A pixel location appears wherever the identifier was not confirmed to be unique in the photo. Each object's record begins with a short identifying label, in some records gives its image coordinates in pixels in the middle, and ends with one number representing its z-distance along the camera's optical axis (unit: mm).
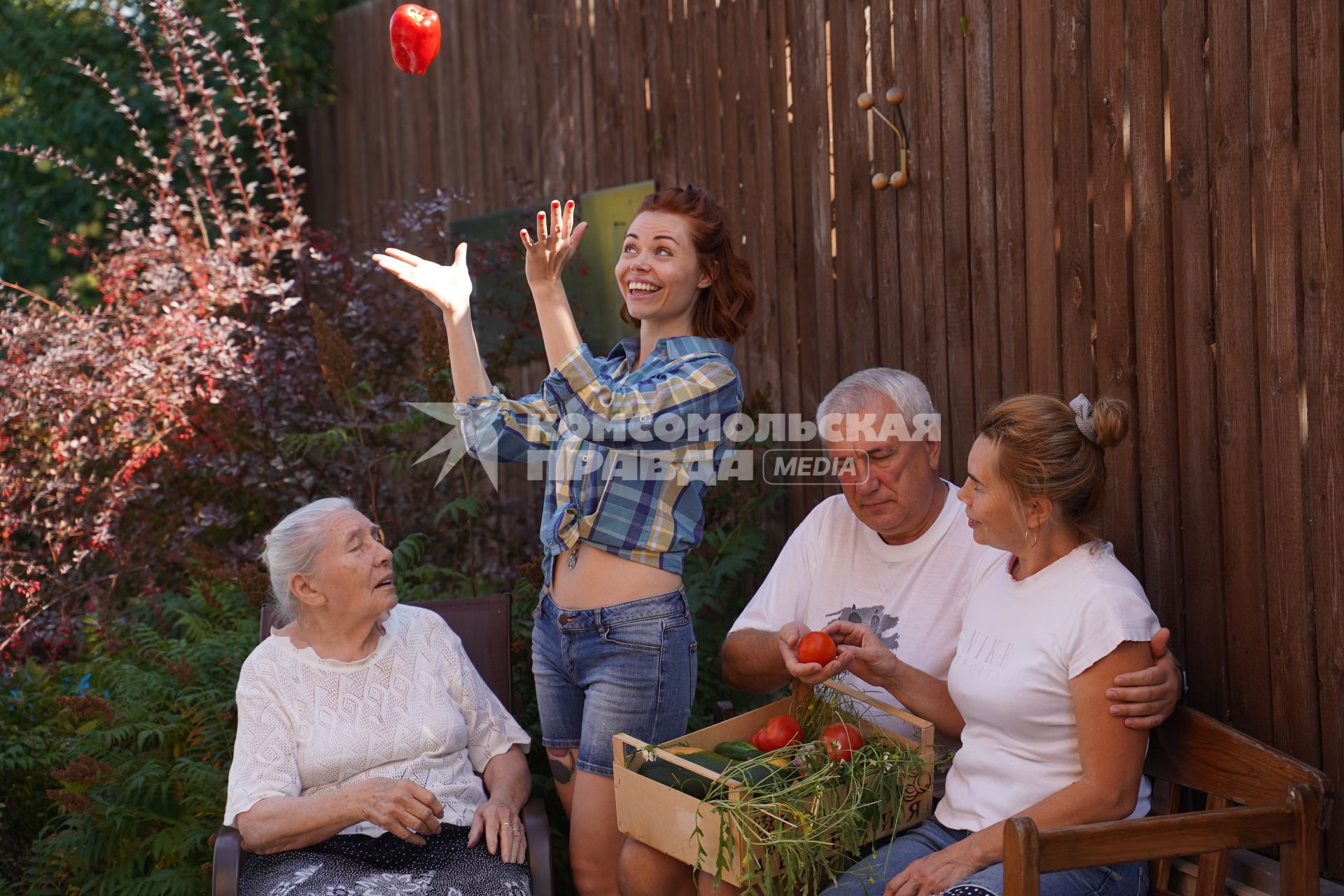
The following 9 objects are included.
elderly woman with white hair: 2568
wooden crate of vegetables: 2139
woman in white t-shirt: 2172
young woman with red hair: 2510
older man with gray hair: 2721
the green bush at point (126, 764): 3064
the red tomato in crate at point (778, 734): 2475
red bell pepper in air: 3330
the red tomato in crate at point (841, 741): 2326
